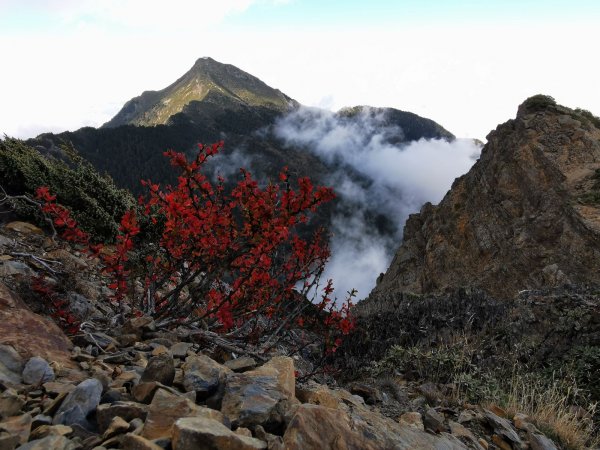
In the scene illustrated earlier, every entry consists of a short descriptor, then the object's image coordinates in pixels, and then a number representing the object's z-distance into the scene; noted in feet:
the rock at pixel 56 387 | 10.58
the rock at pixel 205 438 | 8.24
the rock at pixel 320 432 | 9.30
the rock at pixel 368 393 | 17.99
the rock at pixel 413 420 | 14.44
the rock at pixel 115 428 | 8.62
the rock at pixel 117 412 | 9.27
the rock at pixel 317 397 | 12.78
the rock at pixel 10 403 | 9.41
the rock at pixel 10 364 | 11.11
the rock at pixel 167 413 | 8.86
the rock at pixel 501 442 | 15.42
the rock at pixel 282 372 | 11.95
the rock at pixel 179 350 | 14.67
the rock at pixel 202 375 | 11.35
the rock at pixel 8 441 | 8.12
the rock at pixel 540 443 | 15.52
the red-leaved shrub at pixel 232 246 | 17.98
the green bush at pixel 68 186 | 33.91
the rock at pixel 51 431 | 8.73
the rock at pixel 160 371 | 11.28
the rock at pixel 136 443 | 8.00
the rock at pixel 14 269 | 19.14
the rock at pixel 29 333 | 12.89
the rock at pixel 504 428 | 15.61
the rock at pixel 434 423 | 15.16
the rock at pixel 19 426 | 8.52
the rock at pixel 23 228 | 29.48
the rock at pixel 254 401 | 10.07
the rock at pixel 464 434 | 14.90
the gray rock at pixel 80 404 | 9.29
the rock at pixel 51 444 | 8.05
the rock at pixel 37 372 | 11.23
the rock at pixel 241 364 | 13.84
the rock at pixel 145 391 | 10.44
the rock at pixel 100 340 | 15.62
